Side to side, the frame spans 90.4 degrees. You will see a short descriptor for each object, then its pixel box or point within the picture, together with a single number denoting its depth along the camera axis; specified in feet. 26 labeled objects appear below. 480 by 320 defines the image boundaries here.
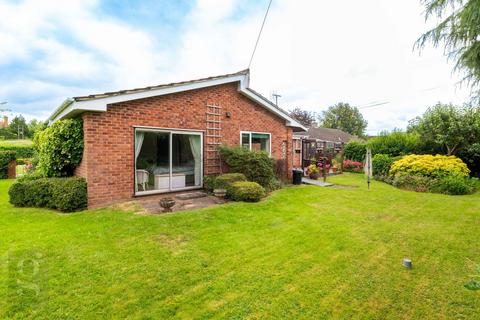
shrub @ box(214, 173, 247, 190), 27.78
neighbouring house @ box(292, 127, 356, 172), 59.98
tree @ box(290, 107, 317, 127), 151.84
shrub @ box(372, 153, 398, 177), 47.44
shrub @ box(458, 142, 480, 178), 42.57
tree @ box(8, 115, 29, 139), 214.22
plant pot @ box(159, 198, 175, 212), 20.93
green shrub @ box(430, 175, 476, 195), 33.68
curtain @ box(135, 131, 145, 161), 25.75
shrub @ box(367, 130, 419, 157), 50.99
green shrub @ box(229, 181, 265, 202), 25.90
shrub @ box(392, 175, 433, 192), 36.49
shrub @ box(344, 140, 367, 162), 62.75
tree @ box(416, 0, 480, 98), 10.08
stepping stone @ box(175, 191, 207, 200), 26.84
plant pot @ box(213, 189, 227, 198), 26.71
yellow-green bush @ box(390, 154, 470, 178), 37.70
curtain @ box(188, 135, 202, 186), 30.37
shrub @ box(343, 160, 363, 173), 60.70
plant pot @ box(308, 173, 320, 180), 46.37
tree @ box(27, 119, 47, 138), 40.47
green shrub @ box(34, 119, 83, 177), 23.91
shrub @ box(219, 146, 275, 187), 30.94
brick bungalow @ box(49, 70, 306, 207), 23.20
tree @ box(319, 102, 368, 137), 194.39
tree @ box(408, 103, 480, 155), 40.24
